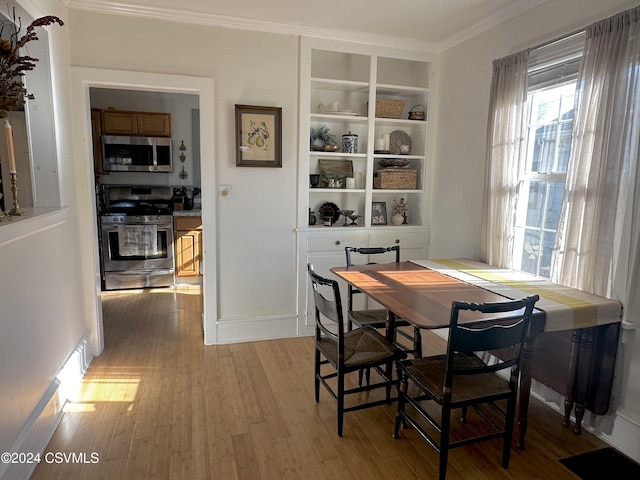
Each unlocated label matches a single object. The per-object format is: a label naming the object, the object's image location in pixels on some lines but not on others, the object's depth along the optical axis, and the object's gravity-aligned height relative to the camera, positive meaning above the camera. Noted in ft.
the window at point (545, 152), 8.38 +0.72
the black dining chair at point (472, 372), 5.80 -2.99
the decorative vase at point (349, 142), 12.14 +1.12
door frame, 9.82 +0.07
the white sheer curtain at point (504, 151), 9.05 +0.76
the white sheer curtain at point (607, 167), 6.81 +0.34
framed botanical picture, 10.83 +1.11
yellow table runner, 6.59 -1.89
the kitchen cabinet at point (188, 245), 17.28 -2.79
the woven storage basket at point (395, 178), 12.50 +0.12
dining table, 6.49 -1.93
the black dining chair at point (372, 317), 8.84 -2.97
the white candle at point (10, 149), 6.29 +0.36
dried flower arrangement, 6.03 +1.55
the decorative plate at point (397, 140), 12.91 +1.30
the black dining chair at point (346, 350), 7.18 -3.05
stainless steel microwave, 16.58 +0.89
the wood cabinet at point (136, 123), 16.53 +2.10
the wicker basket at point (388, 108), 12.13 +2.14
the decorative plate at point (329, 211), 12.32 -0.88
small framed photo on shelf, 12.94 -0.98
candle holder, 6.58 -0.40
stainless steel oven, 16.56 -2.80
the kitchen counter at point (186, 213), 17.15 -1.45
